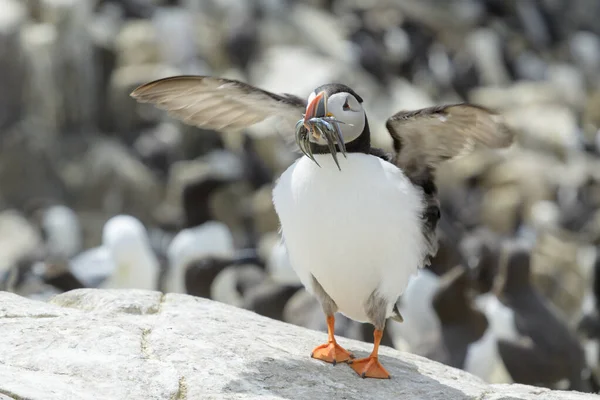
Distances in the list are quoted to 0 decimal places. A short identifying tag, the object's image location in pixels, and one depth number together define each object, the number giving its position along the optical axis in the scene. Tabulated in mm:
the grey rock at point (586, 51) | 25125
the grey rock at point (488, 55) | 23453
